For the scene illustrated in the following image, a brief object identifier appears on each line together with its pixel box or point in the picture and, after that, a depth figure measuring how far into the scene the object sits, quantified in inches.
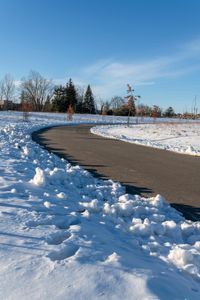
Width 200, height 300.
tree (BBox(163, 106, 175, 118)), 5036.9
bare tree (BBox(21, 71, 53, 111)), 4448.8
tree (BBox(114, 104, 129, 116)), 4165.8
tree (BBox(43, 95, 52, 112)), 4302.2
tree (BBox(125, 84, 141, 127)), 1997.8
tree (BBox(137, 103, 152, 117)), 4410.7
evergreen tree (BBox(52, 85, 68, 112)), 3826.3
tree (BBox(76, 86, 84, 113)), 4108.8
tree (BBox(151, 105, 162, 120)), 4021.7
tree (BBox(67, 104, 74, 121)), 2864.2
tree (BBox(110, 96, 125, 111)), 5334.6
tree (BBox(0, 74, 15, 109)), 4279.0
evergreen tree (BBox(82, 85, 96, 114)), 4225.4
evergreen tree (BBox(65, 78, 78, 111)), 3747.5
